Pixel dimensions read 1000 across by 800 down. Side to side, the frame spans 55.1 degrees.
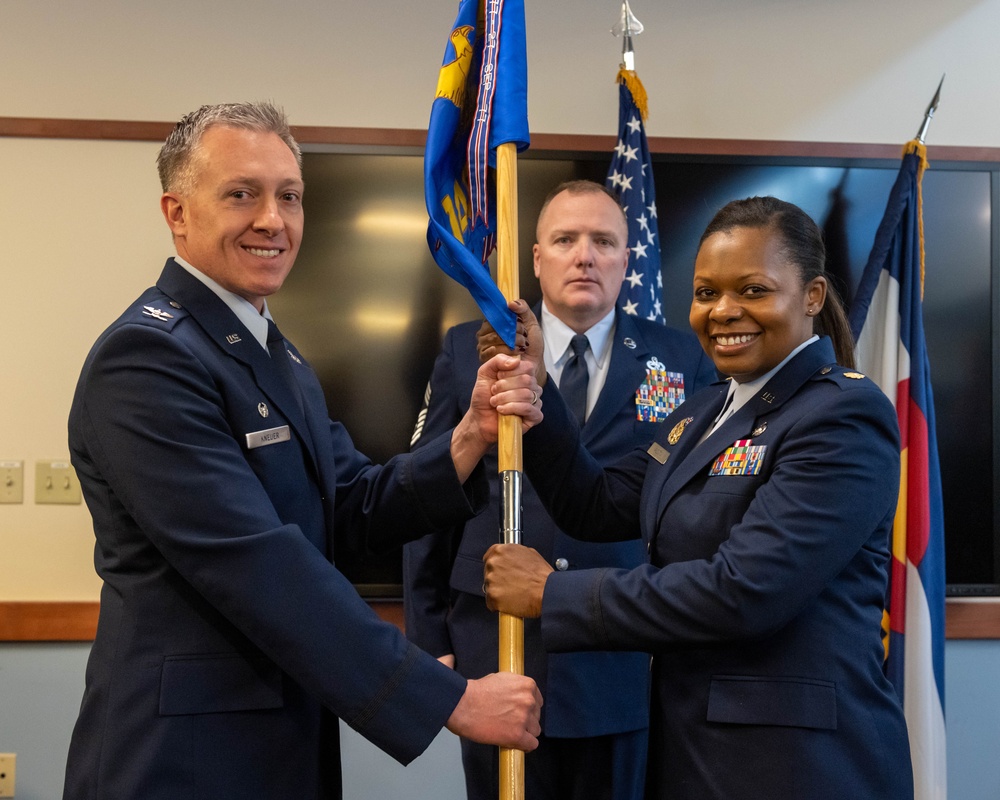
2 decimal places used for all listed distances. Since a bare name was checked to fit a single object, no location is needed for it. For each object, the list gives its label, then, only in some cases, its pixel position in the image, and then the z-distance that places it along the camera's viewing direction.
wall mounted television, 3.05
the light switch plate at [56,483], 3.04
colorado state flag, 2.77
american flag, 2.91
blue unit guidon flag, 1.74
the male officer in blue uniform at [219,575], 1.33
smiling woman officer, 1.39
